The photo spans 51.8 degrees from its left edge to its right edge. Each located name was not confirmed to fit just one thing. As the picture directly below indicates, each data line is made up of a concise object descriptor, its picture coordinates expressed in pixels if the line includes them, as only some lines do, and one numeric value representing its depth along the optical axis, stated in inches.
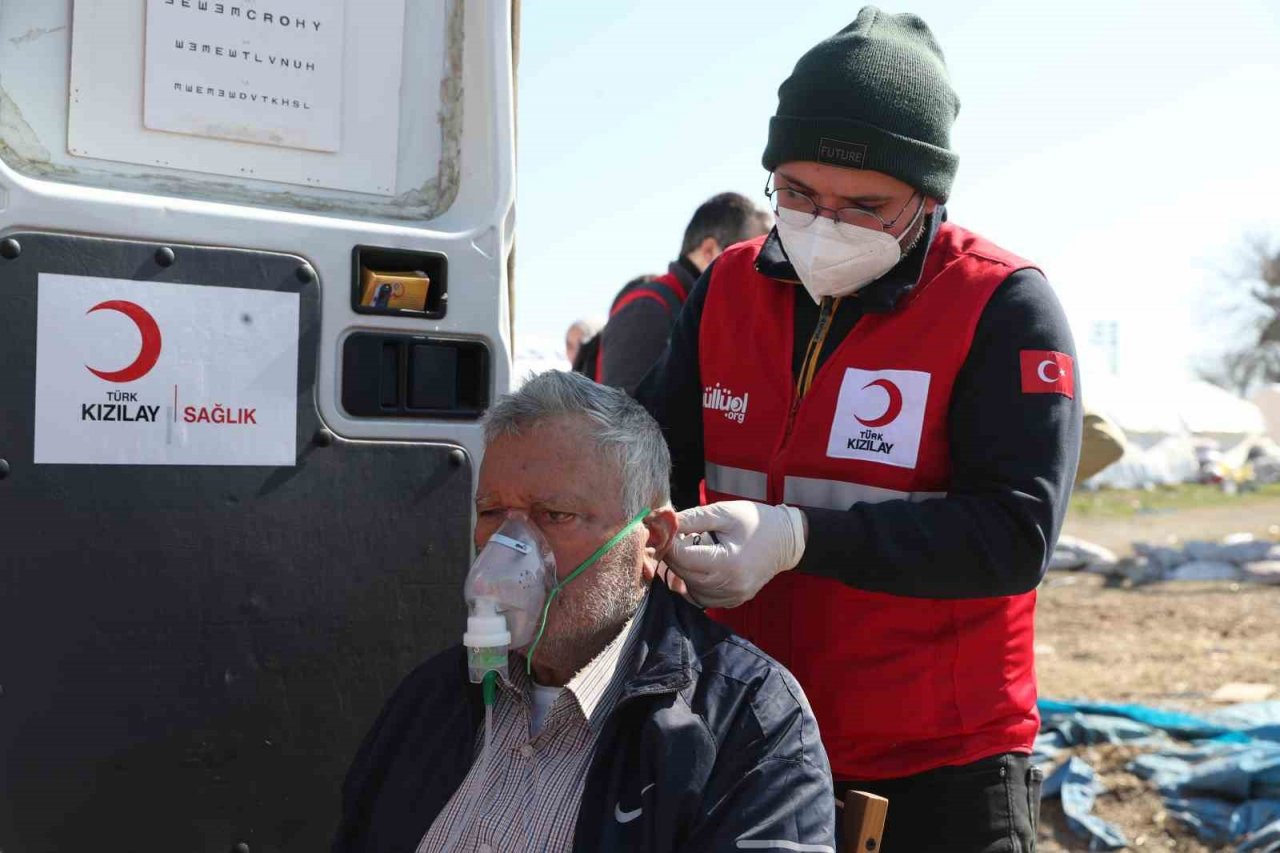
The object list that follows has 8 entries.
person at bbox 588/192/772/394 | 174.6
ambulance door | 83.0
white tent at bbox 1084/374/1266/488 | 1141.1
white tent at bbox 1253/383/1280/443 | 1421.0
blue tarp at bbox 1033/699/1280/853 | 199.6
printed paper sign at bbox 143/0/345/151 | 88.0
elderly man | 74.3
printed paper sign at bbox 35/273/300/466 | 82.7
